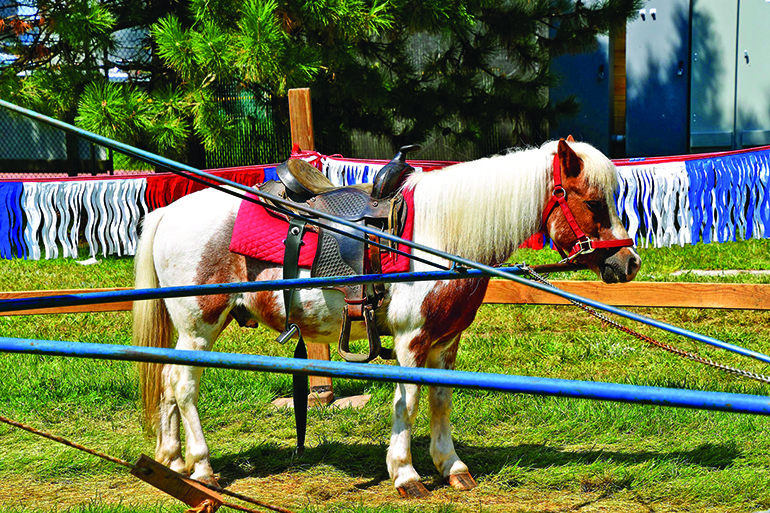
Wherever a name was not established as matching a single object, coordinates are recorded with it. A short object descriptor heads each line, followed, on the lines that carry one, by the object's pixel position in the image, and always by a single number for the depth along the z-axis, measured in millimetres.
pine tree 12312
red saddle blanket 6492
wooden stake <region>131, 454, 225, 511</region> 4402
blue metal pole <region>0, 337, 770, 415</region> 2529
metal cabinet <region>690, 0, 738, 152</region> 18641
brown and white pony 6125
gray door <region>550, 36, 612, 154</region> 19094
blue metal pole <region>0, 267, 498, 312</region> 4090
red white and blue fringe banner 9391
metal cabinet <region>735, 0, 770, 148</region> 18234
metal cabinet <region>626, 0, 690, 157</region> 19109
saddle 6367
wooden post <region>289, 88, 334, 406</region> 9281
